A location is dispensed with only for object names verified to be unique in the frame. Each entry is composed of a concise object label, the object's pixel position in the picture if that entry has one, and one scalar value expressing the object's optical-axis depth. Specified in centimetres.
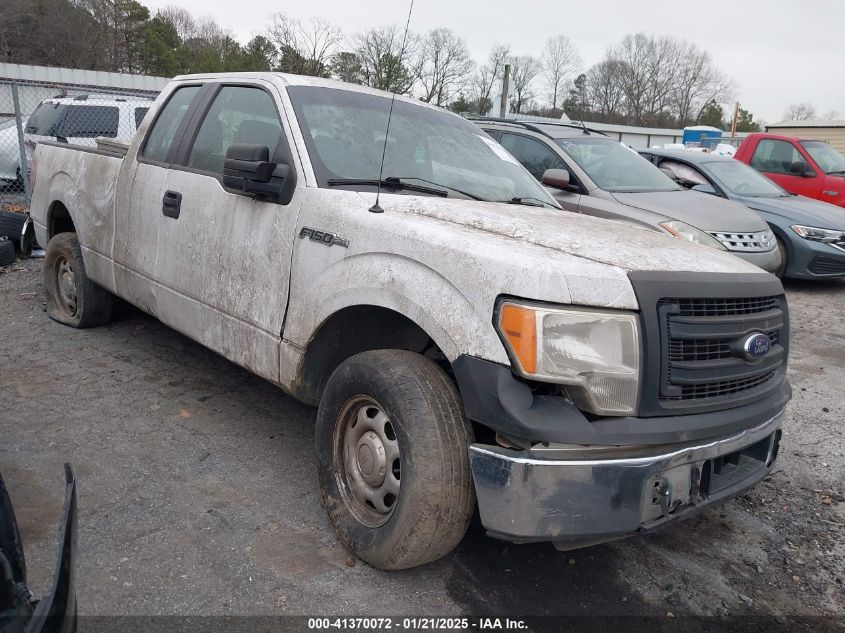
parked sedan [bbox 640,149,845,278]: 850
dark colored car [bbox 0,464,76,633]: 147
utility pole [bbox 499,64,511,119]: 1427
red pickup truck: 1046
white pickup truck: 229
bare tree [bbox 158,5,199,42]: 5319
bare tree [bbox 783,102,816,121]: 7144
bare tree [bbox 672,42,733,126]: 6731
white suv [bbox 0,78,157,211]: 1155
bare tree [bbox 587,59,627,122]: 6375
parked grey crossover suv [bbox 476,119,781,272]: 689
